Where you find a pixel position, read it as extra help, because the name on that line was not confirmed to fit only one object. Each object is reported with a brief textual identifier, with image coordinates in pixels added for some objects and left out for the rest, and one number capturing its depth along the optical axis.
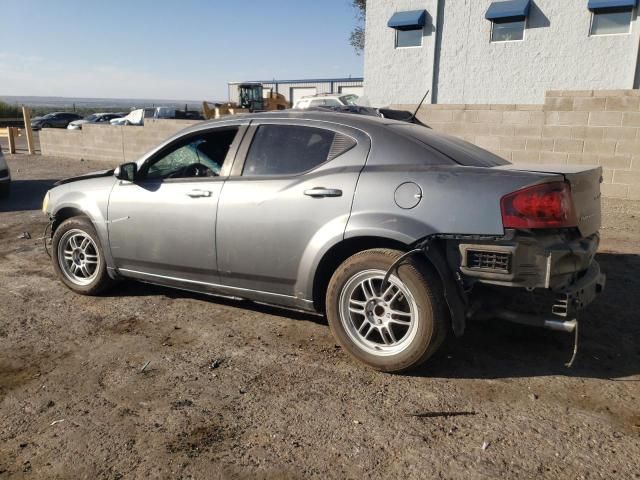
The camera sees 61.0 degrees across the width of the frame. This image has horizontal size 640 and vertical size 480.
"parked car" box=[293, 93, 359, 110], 20.39
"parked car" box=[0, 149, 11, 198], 10.65
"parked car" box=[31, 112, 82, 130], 37.92
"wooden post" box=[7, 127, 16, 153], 20.10
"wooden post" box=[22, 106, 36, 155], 20.32
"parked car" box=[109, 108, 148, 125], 26.77
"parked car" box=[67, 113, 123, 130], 33.09
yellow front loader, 33.50
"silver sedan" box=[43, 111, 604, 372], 3.21
